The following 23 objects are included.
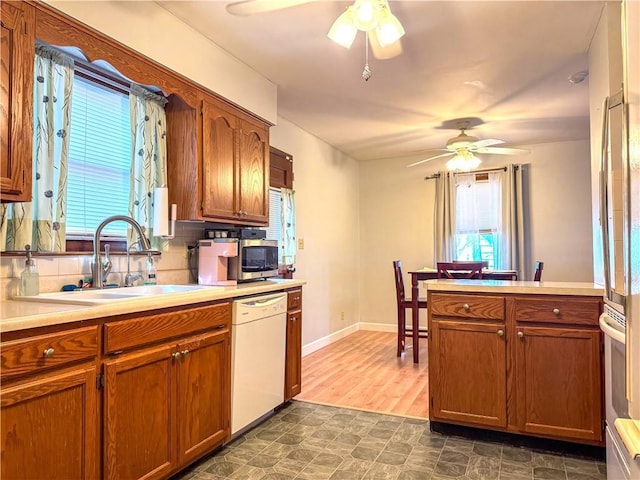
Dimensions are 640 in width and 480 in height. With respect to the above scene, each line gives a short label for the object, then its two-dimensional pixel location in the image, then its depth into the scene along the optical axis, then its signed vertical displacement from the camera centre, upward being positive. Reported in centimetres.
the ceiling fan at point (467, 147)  419 +101
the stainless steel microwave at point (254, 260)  287 -8
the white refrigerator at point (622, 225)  97 +6
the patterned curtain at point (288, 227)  418 +22
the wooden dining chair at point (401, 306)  454 -62
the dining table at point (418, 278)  427 -30
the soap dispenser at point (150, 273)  256 -15
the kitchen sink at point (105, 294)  175 -22
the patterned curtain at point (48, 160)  190 +42
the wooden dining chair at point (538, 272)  414 -23
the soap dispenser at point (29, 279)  187 -13
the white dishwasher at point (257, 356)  246 -66
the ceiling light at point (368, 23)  185 +101
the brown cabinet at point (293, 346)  301 -71
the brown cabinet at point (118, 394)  138 -58
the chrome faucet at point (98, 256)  217 -4
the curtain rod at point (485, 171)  527 +98
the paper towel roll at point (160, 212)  253 +22
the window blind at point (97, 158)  228 +51
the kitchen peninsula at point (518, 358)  229 -62
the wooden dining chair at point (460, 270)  393 -20
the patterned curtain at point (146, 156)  254 +57
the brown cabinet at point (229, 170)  269 +54
